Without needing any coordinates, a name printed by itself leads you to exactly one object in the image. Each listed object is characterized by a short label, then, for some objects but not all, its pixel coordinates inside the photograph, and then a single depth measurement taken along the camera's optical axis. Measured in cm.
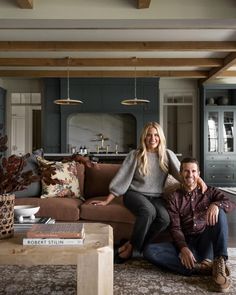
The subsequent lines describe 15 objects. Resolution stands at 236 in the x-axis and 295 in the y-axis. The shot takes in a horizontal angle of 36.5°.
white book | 170
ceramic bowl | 210
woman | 302
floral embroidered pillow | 336
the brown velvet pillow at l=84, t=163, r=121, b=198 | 357
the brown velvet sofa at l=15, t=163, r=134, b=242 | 301
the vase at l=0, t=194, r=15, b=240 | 180
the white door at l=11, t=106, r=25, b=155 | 1009
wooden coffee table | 156
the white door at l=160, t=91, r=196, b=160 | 988
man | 243
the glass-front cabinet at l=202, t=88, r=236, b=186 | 900
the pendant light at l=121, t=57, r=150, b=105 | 737
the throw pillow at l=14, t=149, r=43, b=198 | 344
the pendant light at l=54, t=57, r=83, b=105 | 720
